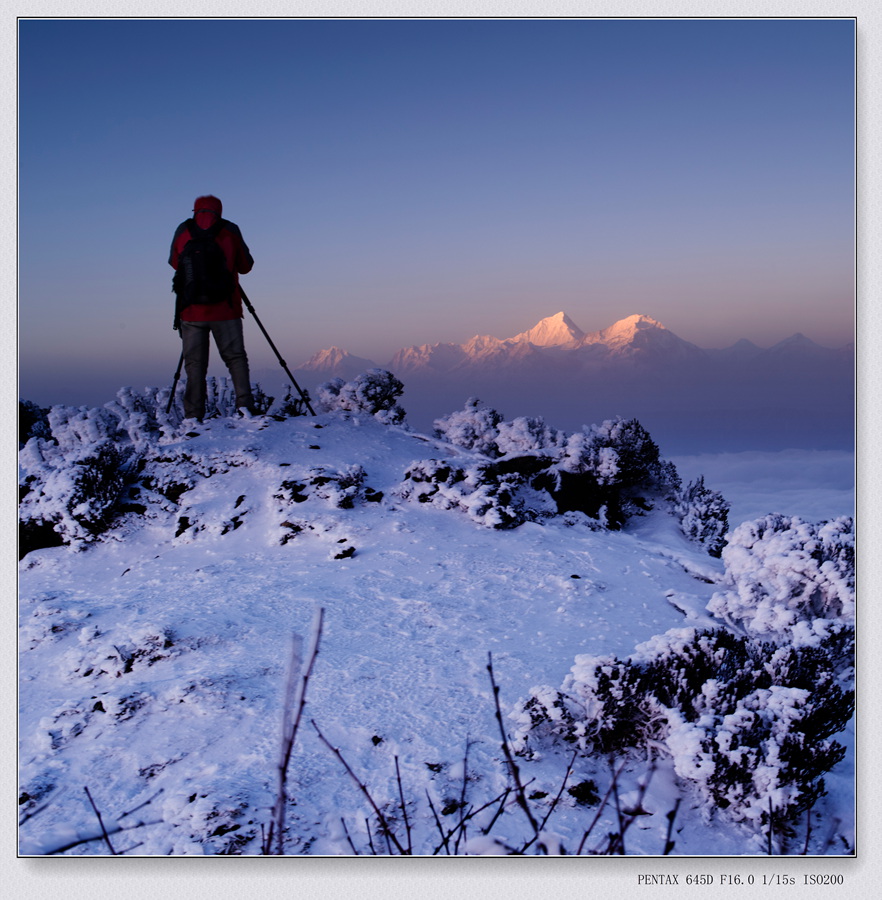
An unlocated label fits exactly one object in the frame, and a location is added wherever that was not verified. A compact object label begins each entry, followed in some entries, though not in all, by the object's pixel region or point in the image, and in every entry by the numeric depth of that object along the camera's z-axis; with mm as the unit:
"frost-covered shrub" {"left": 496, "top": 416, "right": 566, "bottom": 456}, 9242
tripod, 8555
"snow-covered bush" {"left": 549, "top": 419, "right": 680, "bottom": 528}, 7766
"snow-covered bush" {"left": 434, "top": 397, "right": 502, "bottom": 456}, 9664
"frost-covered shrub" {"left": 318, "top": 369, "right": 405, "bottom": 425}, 10000
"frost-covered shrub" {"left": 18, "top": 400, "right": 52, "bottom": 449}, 10180
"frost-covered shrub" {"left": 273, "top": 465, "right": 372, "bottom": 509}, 6891
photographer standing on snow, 7934
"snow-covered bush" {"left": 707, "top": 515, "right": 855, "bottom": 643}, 4445
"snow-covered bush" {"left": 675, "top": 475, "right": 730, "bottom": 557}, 7387
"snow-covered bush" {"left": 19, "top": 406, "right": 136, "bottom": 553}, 6961
